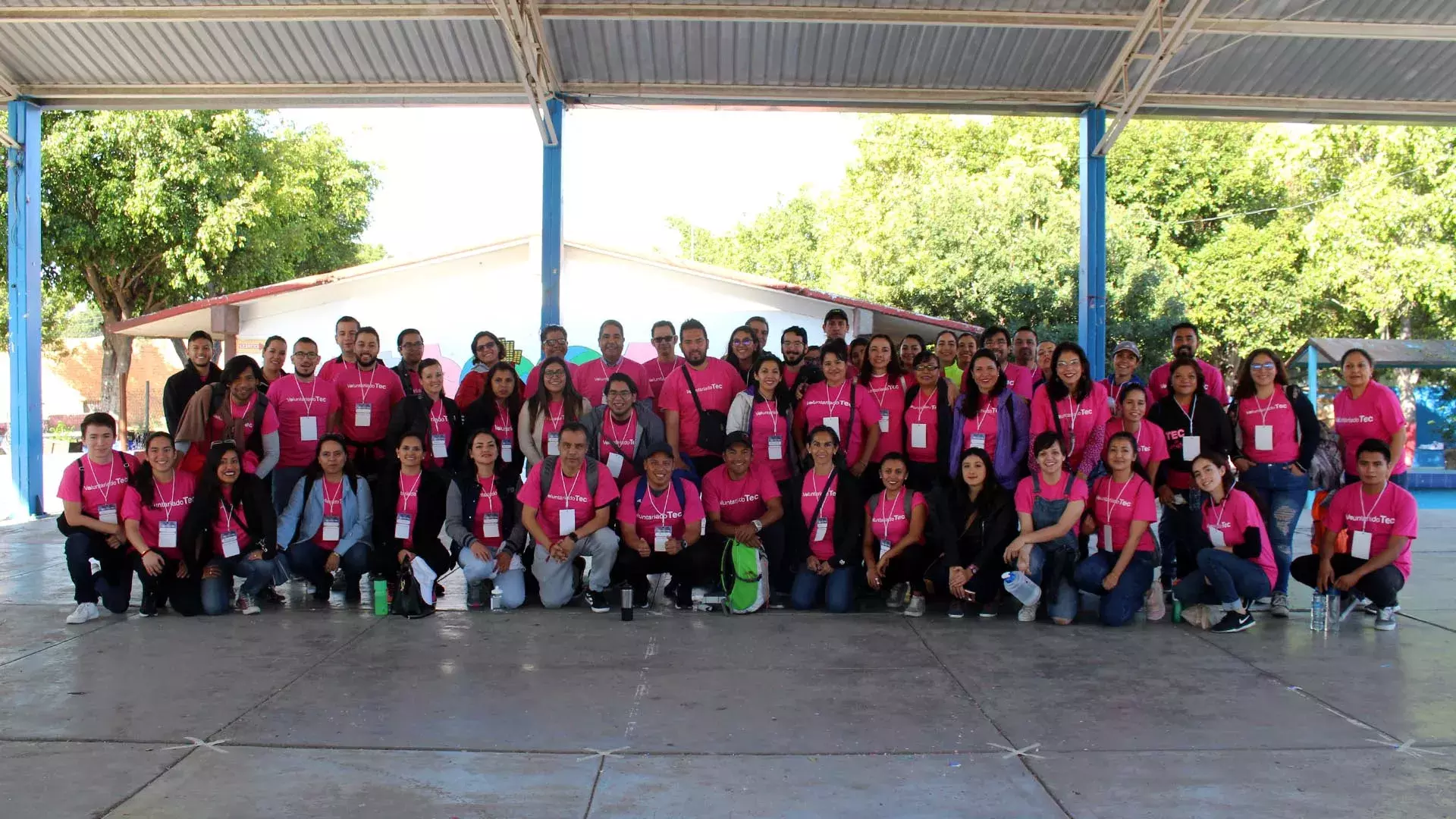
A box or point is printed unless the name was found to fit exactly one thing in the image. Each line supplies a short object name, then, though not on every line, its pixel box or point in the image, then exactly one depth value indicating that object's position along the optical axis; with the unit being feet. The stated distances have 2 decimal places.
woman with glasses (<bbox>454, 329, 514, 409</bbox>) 23.61
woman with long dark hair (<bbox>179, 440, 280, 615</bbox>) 20.51
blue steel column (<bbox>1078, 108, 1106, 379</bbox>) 34.99
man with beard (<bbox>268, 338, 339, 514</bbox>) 22.71
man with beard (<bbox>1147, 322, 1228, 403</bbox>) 22.95
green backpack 21.13
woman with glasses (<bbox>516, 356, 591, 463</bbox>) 22.34
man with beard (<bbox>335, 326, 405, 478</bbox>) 23.04
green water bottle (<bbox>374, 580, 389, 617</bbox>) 20.70
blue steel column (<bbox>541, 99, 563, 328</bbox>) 33.94
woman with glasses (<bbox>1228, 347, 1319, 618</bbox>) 21.62
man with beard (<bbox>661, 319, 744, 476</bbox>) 22.76
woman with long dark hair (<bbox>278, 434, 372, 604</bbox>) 21.45
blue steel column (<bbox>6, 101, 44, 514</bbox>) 35.63
